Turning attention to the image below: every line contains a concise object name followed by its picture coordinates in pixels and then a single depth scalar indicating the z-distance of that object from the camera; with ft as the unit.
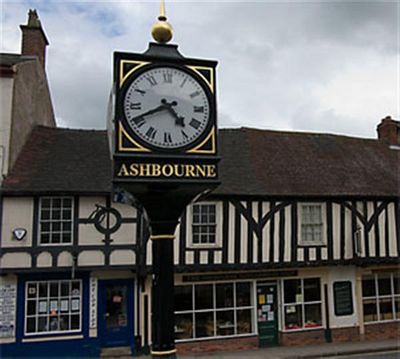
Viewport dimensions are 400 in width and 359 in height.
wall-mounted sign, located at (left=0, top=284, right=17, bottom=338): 34.22
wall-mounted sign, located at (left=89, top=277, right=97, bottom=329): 35.91
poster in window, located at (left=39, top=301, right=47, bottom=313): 35.27
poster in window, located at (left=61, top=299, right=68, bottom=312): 35.78
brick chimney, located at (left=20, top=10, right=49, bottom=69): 43.44
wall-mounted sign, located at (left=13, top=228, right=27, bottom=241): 34.55
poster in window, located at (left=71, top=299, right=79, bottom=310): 35.94
